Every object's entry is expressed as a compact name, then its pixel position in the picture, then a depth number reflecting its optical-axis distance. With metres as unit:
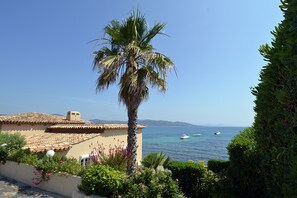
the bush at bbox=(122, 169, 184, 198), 6.36
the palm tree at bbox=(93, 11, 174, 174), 10.75
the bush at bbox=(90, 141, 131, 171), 8.88
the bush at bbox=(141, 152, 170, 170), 15.17
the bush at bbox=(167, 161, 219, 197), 12.69
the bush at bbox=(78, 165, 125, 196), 6.83
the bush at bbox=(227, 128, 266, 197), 3.95
